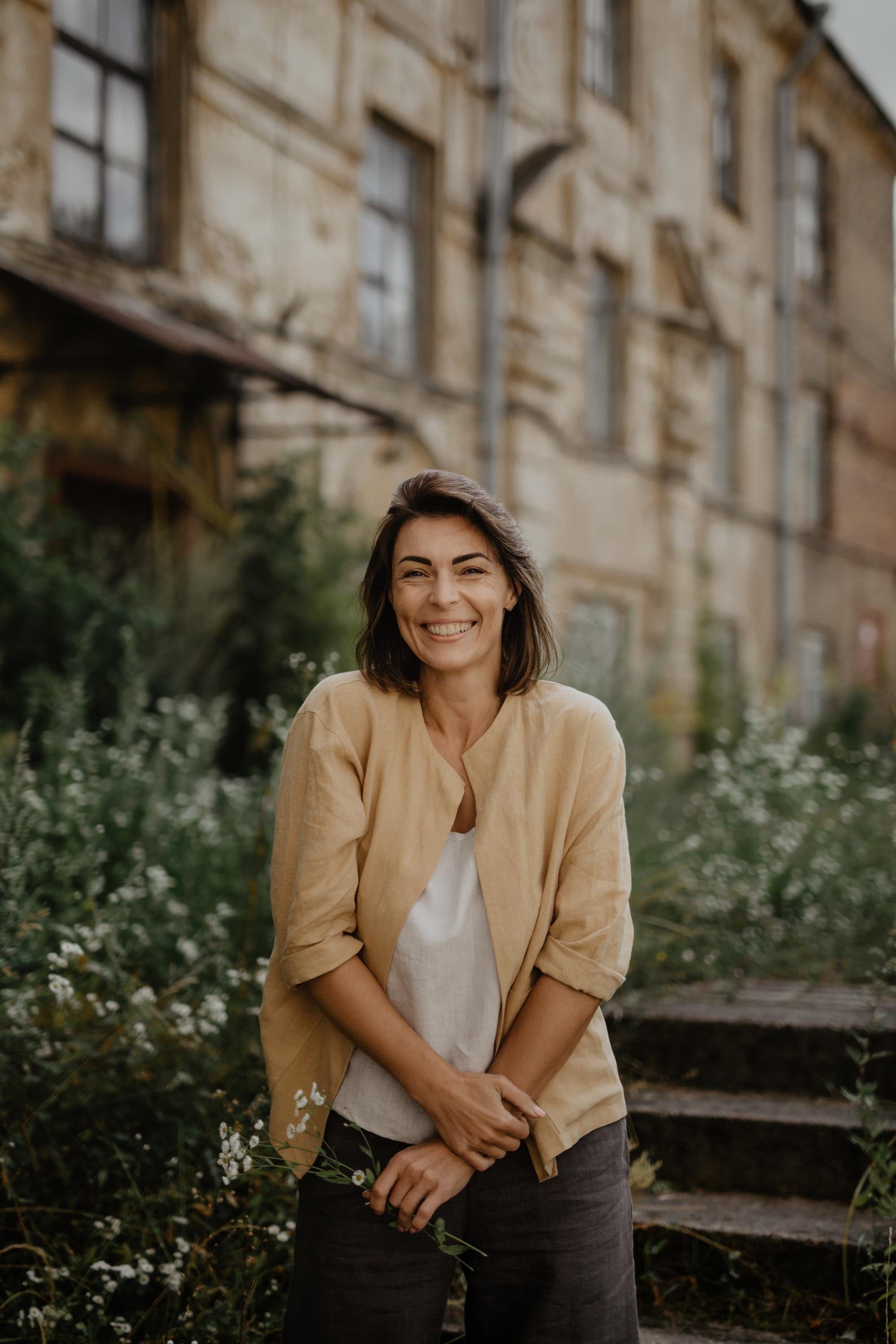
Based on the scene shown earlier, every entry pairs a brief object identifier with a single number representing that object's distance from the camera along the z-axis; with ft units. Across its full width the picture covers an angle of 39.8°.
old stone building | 21.91
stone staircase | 8.52
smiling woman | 5.73
